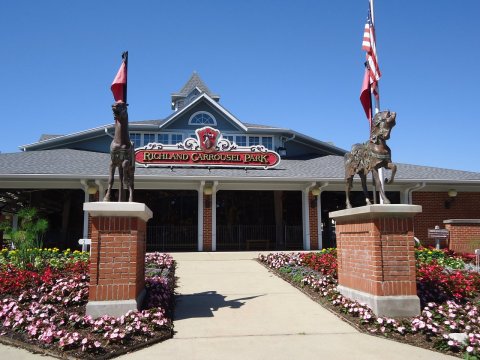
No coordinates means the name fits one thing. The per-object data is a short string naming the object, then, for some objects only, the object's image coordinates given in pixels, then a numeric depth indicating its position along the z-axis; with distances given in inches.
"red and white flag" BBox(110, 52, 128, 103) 285.6
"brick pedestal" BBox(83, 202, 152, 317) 239.6
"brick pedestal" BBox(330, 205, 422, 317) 253.3
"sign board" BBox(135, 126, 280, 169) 659.4
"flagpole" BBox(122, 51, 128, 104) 289.9
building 621.9
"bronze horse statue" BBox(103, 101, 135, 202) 265.6
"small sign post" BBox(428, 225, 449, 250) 599.5
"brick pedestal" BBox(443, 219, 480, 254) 585.9
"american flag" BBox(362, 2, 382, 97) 358.6
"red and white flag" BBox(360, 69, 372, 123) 367.9
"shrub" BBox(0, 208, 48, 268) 364.2
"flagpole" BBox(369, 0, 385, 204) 342.6
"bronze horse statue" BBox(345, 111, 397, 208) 272.8
